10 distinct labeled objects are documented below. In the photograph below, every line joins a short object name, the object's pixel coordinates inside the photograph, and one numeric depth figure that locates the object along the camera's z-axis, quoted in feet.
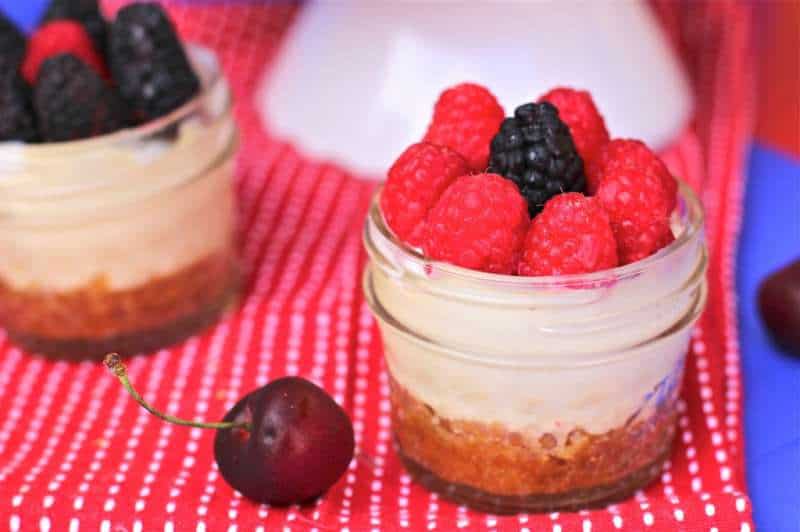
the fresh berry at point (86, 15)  1.47
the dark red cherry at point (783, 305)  1.37
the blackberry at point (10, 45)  1.41
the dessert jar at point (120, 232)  1.39
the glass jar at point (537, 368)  1.18
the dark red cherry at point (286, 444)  1.20
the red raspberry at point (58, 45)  1.43
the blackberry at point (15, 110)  1.38
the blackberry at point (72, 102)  1.36
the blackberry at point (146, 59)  1.40
